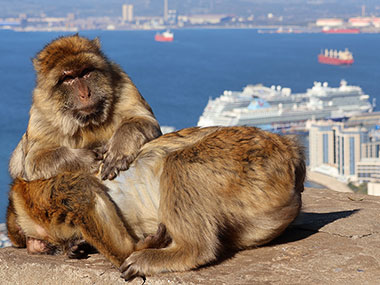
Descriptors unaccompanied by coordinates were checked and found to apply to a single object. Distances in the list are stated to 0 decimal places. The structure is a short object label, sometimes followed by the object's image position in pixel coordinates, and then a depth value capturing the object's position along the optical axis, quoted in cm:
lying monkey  220
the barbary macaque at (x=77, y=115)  248
